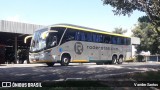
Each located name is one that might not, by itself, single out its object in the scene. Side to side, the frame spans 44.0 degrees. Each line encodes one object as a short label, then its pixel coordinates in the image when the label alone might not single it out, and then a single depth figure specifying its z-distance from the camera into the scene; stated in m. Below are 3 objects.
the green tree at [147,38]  41.98
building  23.43
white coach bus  15.17
